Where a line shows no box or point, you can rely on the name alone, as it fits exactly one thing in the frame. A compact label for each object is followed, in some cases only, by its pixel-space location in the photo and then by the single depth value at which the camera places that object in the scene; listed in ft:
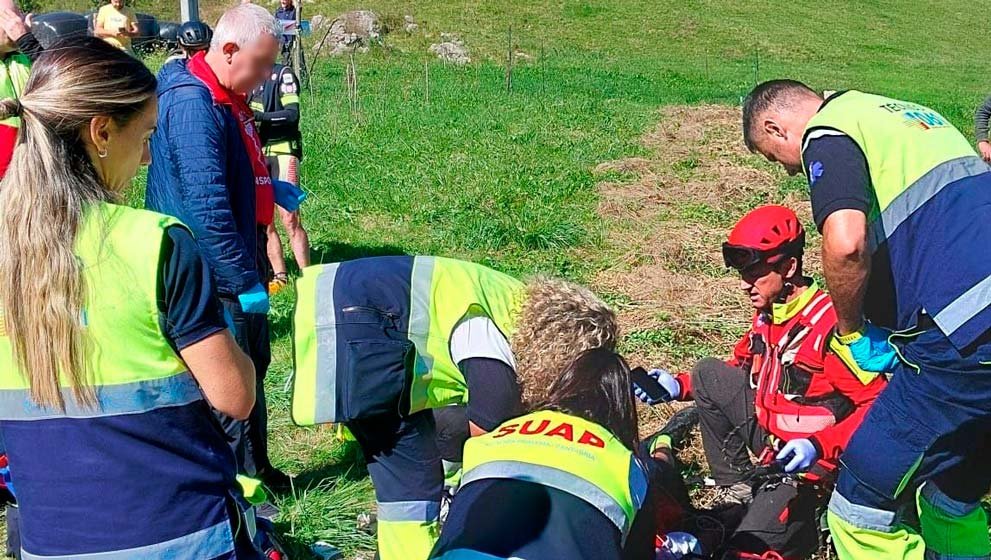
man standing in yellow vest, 8.94
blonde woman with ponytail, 6.14
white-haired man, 11.53
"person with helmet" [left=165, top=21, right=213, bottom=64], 14.34
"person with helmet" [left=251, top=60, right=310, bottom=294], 21.61
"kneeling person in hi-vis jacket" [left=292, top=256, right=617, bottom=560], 9.30
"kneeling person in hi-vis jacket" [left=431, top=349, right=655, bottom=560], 7.08
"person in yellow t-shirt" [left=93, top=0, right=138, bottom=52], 27.48
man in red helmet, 11.67
